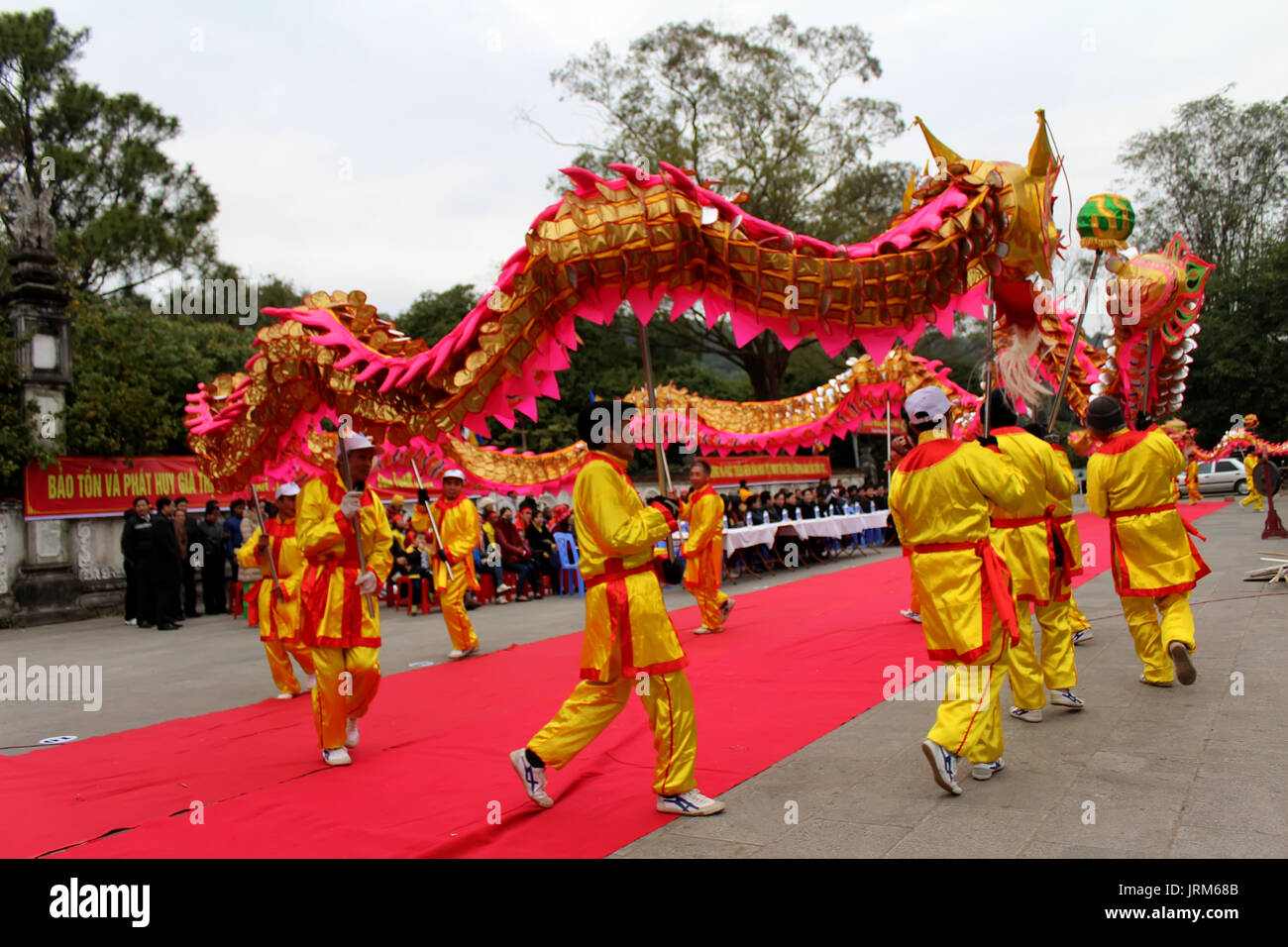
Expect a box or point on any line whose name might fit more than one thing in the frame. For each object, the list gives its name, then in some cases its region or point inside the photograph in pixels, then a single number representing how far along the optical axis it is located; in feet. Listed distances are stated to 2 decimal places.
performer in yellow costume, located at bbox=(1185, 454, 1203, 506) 74.42
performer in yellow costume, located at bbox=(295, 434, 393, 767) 14.89
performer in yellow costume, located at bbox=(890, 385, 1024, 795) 11.59
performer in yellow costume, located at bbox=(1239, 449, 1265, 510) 61.87
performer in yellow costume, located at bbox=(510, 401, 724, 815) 11.48
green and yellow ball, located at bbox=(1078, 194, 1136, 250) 21.62
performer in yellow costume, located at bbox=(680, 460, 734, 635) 26.96
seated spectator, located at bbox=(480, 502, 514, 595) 37.73
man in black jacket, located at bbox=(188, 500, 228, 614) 38.99
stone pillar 35.96
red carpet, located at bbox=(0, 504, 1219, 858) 11.31
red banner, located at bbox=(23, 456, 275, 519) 36.63
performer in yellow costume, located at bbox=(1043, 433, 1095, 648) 15.31
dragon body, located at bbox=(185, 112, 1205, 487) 11.98
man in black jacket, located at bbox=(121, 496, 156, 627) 34.94
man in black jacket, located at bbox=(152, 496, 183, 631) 34.30
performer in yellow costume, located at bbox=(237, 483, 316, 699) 20.16
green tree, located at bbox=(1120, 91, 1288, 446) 89.04
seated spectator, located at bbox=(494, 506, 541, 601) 38.78
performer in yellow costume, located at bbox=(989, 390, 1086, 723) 14.65
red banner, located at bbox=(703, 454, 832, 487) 63.98
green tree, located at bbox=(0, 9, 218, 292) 72.43
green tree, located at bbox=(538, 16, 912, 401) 80.18
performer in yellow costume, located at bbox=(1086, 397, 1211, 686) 15.89
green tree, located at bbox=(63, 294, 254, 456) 38.86
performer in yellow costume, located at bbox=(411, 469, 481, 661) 24.97
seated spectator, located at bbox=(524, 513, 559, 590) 40.75
